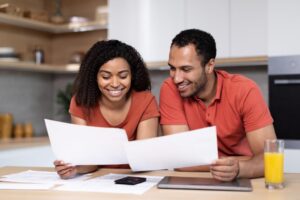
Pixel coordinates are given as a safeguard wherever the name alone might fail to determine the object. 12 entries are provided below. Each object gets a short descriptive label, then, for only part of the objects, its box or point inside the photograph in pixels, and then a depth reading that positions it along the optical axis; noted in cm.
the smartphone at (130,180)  131
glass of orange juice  122
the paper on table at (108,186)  121
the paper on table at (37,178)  137
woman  176
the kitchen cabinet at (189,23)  292
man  167
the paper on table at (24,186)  126
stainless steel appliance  267
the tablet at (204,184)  121
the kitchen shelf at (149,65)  299
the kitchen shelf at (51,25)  330
